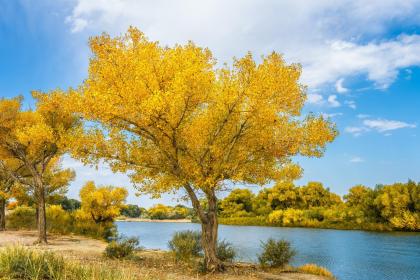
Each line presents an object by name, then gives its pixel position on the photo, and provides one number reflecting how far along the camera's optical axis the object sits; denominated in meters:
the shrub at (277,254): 18.03
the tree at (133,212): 118.97
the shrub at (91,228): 32.66
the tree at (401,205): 47.35
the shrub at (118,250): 17.70
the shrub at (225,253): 18.29
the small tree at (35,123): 23.22
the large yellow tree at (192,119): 13.44
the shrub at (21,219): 38.09
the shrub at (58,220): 32.91
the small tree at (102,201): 35.91
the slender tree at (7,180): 33.44
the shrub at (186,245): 18.50
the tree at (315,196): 75.81
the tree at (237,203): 89.50
